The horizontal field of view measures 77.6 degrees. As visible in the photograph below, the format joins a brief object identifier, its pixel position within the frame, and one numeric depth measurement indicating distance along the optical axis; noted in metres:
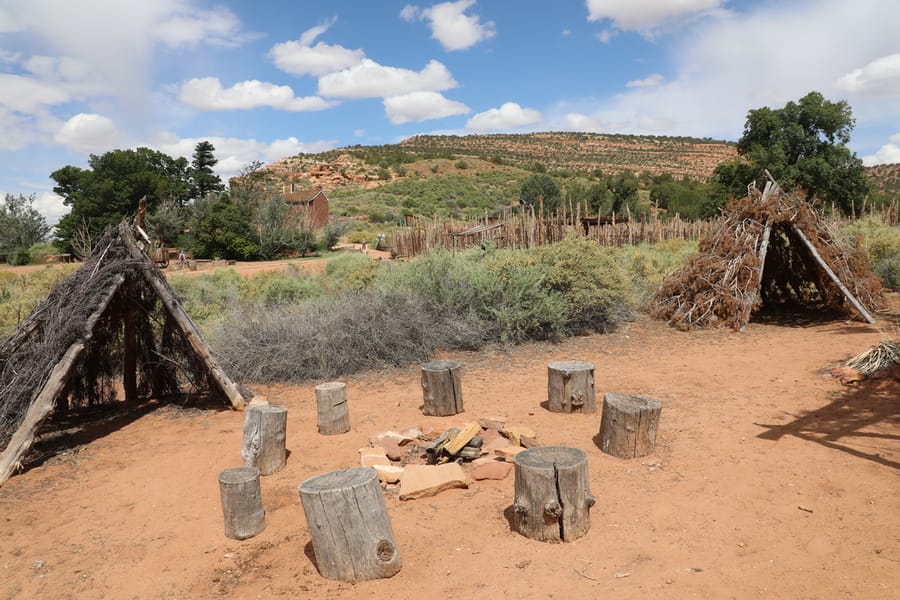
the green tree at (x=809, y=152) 21.83
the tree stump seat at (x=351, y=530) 2.93
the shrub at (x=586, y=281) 8.79
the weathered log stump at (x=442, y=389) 5.52
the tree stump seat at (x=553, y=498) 3.18
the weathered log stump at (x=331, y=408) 5.21
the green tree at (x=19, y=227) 29.30
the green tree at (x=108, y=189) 27.67
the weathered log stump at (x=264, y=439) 4.41
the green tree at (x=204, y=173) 37.59
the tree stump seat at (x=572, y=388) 5.43
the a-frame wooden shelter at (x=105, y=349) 4.83
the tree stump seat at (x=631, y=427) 4.32
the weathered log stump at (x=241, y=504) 3.45
